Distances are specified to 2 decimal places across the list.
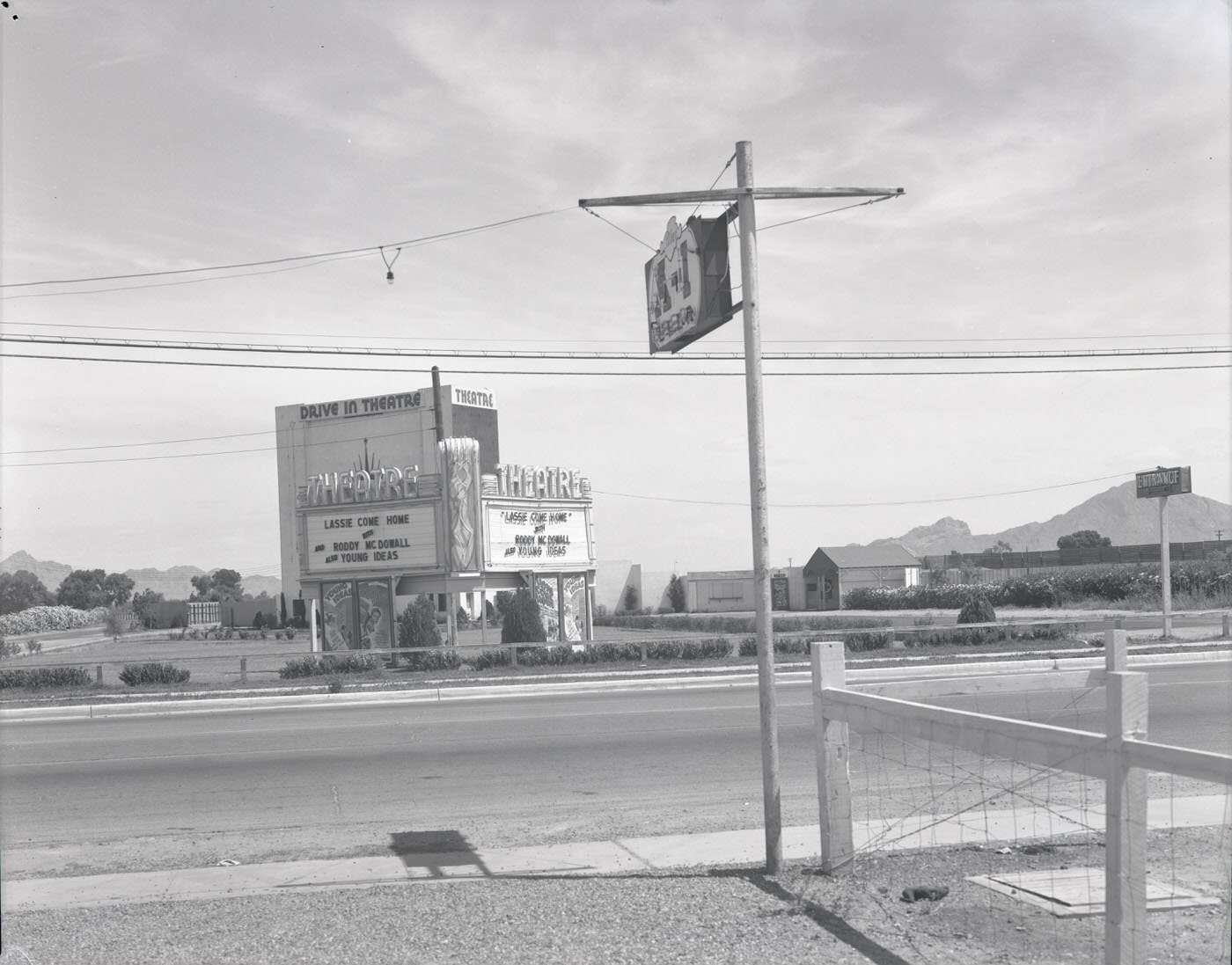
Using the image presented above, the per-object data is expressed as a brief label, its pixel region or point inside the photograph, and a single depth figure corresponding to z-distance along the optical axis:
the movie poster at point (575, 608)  33.03
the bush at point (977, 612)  30.97
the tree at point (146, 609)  76.06
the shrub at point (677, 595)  72.94
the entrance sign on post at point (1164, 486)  30.25
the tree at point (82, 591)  91.50
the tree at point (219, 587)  105.36
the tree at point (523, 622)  28.61
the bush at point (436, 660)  26.78
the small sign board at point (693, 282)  7.63
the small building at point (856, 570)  67.94
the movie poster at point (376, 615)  30.30
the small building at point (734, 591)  72.50
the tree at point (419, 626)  27.86
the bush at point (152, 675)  25.47
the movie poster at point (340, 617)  30.64
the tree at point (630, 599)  74.44
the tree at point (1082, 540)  117.84
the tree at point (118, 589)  88.25
